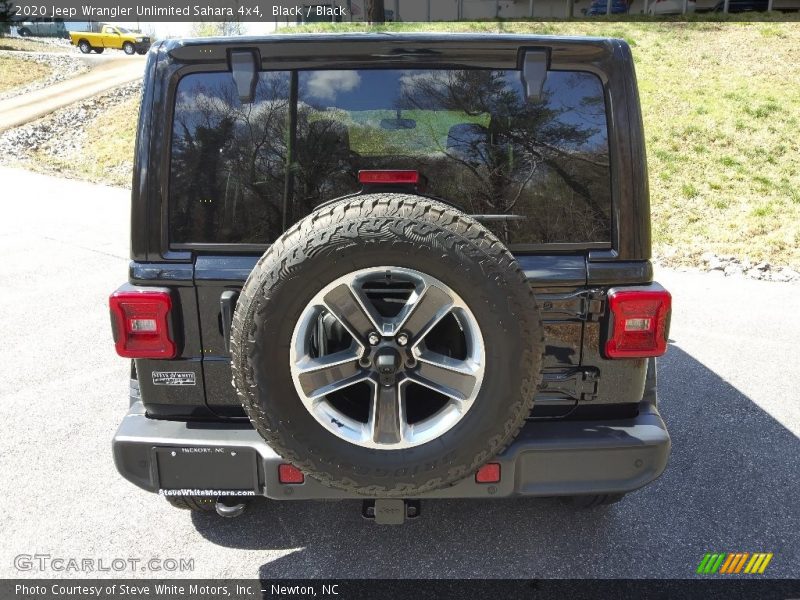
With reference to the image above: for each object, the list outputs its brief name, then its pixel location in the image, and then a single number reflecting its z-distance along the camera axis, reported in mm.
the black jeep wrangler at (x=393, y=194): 2195
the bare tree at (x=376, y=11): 22064
